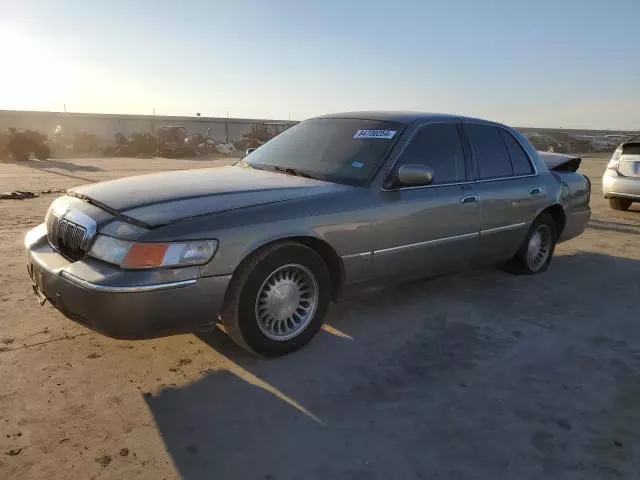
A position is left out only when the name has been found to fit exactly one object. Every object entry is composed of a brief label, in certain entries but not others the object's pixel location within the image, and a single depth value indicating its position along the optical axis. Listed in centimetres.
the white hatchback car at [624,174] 926
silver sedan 292
